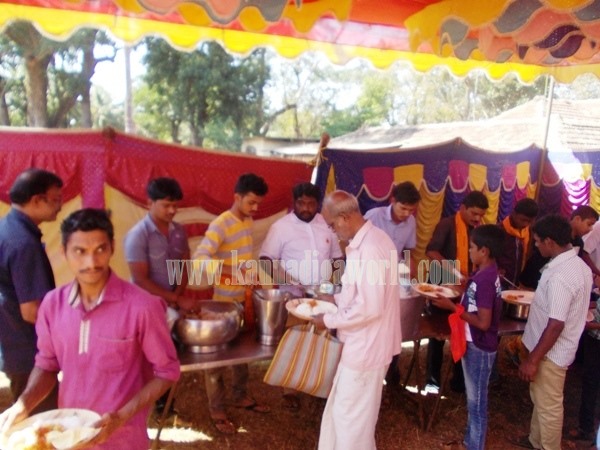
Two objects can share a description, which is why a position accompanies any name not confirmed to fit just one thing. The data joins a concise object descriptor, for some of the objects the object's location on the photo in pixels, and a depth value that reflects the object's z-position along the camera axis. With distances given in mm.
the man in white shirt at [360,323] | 2410
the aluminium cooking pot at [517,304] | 3551
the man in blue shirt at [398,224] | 3857
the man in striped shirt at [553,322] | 2787
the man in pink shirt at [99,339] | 1590
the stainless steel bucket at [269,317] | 2768
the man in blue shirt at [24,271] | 2090
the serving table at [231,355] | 2451
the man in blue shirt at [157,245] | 2828
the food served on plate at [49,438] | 1498
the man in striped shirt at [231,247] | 3179
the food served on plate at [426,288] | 3385
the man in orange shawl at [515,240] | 3996
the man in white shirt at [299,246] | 3619
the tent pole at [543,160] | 6740
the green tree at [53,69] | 11044
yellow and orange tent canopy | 2430
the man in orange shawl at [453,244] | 3855
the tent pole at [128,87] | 14602
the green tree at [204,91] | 16297
